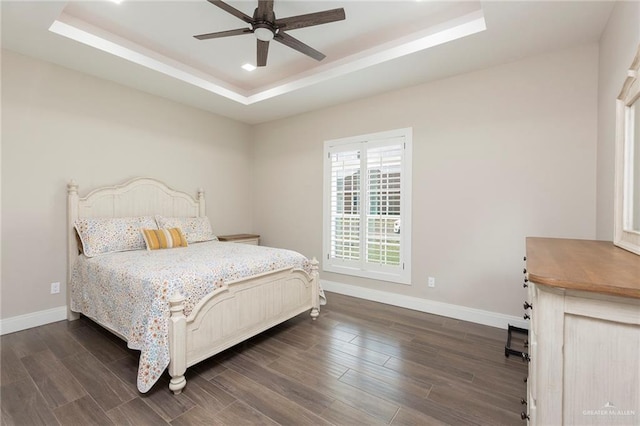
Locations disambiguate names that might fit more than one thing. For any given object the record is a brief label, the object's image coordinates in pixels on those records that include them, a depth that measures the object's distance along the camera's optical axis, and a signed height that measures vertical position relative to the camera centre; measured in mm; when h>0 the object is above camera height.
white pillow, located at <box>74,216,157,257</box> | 3053 -279
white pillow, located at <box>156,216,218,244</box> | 3797 -220
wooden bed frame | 2016 -774
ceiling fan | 2133 +1454
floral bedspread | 1974 -590
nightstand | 4586 -456
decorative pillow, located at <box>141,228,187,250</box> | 3348 -343
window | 3668 +73
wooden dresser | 908 -442
